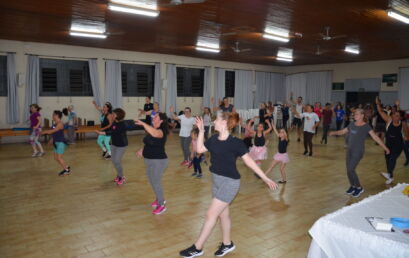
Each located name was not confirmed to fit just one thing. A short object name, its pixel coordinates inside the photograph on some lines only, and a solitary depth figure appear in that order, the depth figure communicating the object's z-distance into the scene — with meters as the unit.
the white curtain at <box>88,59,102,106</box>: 12.83
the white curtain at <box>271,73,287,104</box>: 20.11
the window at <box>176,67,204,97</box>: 15.89
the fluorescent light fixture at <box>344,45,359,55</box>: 11.77
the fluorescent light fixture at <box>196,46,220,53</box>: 12.03
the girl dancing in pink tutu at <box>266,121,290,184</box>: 6.45
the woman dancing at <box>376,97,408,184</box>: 6.70
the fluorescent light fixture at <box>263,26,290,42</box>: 8.47
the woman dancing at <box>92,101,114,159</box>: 7.87
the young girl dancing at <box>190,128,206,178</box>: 7.08
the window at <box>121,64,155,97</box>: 14.12
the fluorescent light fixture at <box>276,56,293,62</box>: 15.47
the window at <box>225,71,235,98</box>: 18.09
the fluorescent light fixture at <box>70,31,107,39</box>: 9.28
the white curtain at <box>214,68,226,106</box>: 17.03
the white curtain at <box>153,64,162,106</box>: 14.62
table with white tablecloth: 2.28
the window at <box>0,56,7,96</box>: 11.26
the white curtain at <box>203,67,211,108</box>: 16.48
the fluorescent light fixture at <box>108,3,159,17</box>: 6.10
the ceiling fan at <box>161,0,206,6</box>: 5.39
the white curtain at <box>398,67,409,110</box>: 15.66
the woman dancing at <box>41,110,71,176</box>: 6.59
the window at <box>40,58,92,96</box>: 12.15
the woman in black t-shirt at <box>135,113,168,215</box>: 4.57
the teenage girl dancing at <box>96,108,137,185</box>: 6.07
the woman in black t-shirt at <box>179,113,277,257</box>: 3.23
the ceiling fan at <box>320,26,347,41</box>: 8.42
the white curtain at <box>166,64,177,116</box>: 14.98
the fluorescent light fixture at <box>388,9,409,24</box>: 6.29
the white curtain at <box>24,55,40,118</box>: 11.52
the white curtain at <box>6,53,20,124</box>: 11.16
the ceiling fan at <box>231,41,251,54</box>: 11.12
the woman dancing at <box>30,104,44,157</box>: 9.05
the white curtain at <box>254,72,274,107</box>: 19.22
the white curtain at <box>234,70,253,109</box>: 18.12
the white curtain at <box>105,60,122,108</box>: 13.23
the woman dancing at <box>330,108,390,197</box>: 5.39
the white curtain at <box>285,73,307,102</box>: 19.69
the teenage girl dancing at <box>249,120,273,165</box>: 7.29
